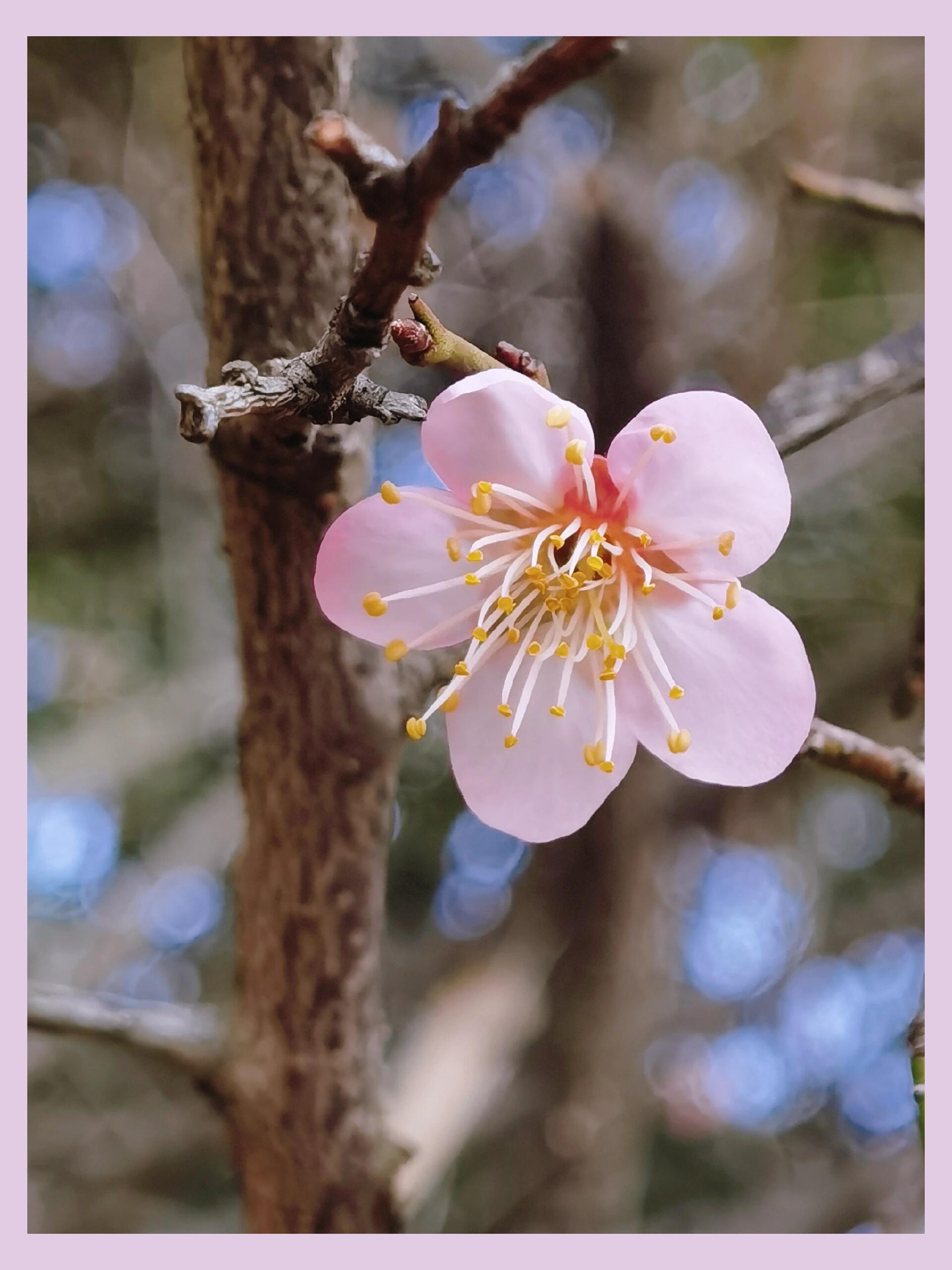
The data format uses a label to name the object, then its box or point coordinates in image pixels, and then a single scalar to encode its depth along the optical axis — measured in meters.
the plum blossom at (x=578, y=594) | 0.11
